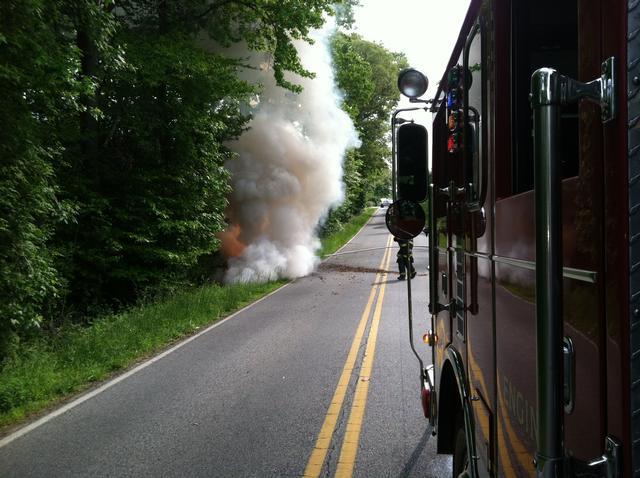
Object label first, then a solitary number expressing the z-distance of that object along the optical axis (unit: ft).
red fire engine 3.36
